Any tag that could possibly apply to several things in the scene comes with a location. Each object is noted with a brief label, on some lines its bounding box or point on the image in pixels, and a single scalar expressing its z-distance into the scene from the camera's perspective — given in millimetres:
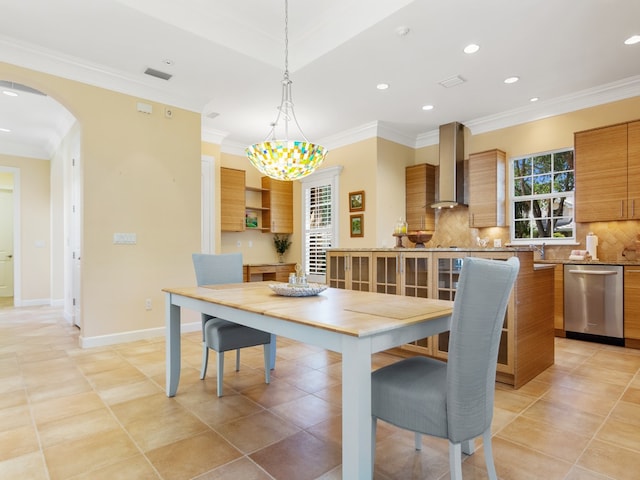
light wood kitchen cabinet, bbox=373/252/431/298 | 3273
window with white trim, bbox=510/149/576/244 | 4758
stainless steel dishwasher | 3861
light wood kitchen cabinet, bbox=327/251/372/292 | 3762
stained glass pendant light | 2572
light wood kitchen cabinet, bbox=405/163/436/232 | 5918
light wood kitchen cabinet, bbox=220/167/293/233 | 6137
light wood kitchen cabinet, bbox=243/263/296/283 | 6293
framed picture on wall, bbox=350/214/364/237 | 5867
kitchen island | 2719
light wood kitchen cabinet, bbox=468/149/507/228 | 5113
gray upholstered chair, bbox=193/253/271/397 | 2529
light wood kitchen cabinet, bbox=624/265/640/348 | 3732
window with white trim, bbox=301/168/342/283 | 6355
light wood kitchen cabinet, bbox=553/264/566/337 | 4238
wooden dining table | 1254
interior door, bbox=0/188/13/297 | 7820
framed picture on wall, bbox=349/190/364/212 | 5836
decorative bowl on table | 2176
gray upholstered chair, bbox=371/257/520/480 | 1262
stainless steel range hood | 5484
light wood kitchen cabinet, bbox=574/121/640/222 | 4023
